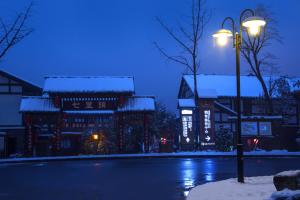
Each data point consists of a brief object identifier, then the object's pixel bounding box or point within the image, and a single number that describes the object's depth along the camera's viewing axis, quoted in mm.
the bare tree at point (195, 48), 40531
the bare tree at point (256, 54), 42397
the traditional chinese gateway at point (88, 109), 36781
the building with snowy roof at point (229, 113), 37656
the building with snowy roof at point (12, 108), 44531
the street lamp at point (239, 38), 13521
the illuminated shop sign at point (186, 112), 44500
